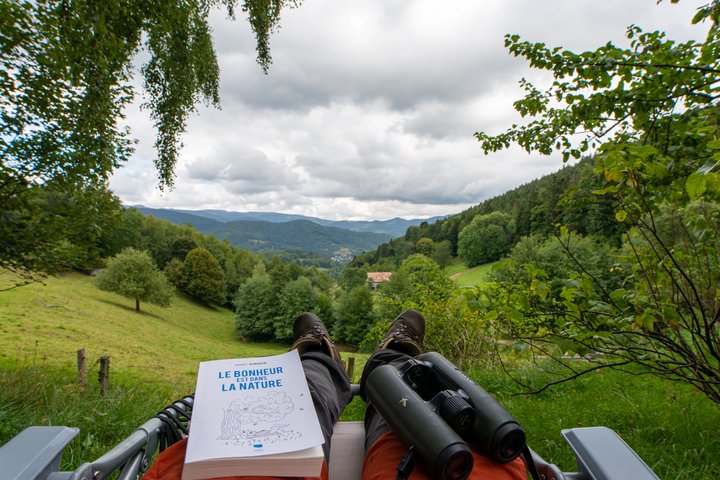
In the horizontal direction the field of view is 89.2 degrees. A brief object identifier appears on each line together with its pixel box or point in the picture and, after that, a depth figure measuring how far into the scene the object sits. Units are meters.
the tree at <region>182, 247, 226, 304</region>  41.22
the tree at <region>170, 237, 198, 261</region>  45.63
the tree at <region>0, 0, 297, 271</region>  2.79
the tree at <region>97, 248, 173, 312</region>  29.42
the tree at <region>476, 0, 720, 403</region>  1.54
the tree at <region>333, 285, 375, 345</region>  29.09
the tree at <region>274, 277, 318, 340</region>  32.88
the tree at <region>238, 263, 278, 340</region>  33.91
